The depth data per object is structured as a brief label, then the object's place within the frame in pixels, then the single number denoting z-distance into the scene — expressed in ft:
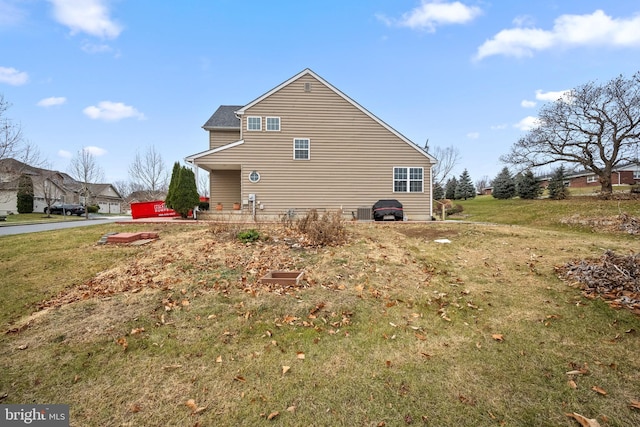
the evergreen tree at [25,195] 118.21
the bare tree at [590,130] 71.82
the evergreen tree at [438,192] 141.78
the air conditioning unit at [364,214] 55.77
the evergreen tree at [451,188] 149.48
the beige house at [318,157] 55.36
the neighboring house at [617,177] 155.12
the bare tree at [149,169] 119.96
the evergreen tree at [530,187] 106.83
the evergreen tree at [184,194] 54.54
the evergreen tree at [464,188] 145.38
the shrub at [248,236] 26.63
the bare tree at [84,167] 116.26
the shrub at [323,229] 26.32
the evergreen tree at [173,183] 55.31
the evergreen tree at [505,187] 121.80
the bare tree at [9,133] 49.67
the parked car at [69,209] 126.62
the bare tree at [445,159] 139.03
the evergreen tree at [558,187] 92.31
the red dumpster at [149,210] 63.67
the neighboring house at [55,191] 94.29
